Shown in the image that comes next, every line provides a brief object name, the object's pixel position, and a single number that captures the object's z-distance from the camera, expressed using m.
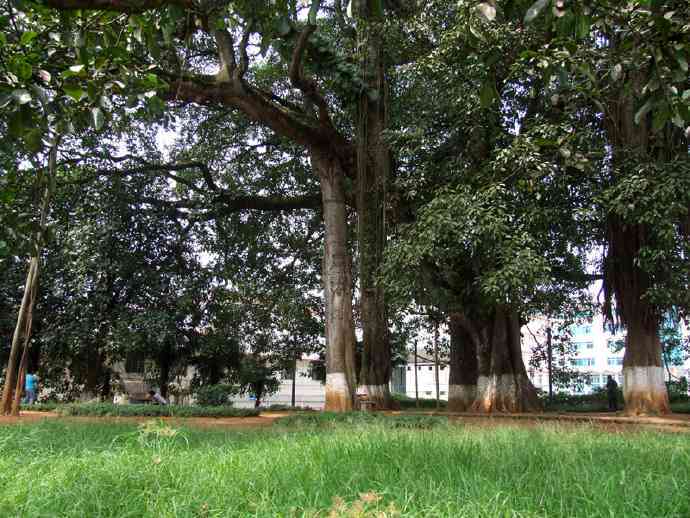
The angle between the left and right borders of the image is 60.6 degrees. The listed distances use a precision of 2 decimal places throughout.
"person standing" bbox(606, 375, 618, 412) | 17.83
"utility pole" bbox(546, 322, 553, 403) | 20.03
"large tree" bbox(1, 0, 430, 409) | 11.56
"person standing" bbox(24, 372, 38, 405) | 16.94
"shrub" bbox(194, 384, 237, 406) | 17.20
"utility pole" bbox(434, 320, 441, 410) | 19.28
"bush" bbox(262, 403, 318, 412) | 17.82
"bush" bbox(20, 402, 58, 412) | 13.85
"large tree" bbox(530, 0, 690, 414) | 9.17
